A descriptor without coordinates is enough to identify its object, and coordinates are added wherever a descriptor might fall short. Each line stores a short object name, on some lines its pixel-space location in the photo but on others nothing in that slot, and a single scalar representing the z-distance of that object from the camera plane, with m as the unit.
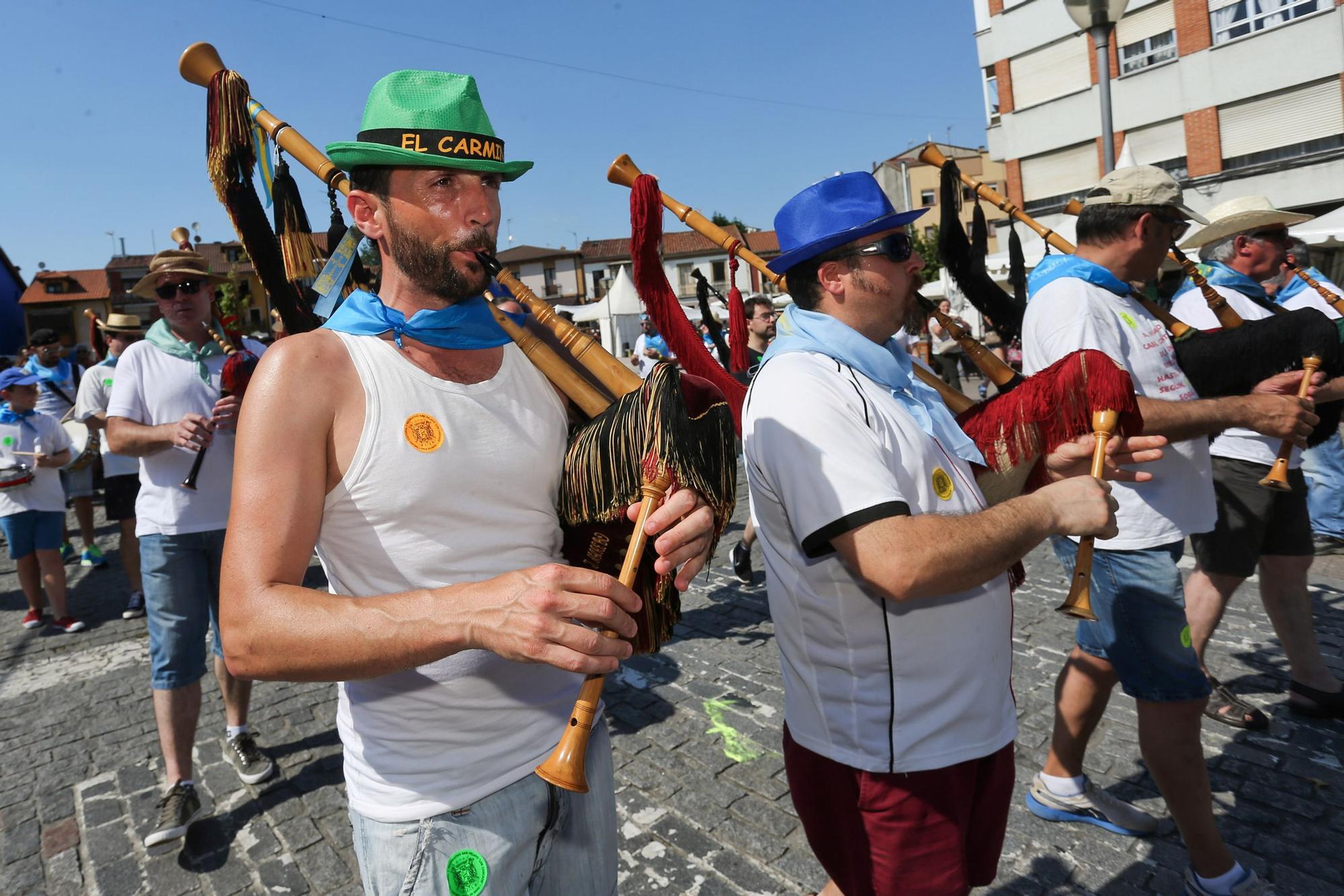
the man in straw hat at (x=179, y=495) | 3.45
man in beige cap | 2.60
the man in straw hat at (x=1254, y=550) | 3.65
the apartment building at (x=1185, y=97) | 18.77
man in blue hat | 1.79
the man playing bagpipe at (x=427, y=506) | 1.35
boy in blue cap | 6.36
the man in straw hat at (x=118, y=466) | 6.12
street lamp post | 6.05
